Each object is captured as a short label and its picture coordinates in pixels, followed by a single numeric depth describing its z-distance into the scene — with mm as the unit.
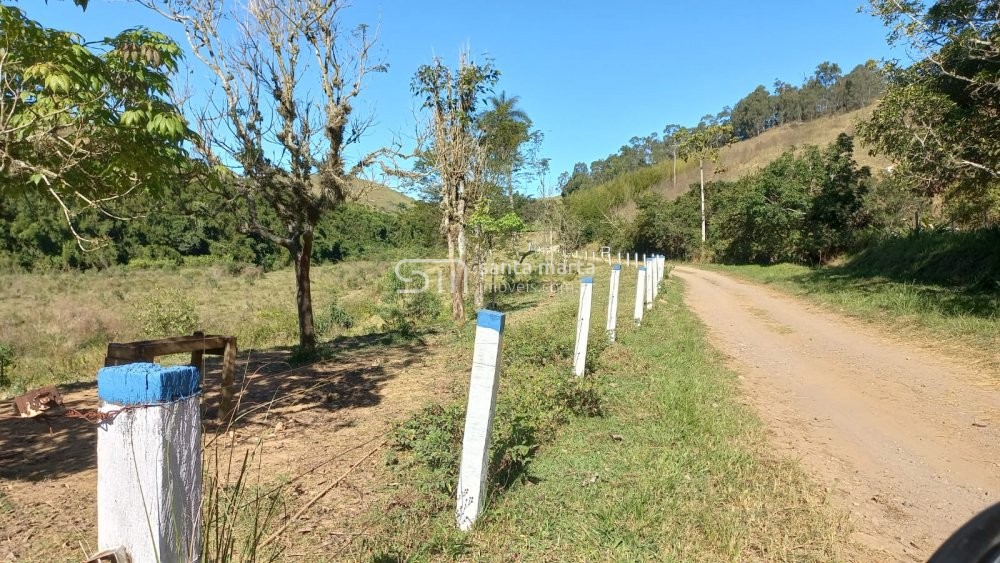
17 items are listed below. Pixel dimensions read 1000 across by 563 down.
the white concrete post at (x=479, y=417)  2801
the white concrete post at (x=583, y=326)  5664
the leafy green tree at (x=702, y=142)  40781
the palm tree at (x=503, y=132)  14219
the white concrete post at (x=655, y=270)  12879
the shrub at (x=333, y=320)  15336
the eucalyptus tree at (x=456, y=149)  12523
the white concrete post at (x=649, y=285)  11282
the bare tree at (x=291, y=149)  7406
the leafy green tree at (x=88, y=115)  3635
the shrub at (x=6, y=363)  8156
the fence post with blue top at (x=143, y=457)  1220
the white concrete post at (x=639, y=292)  9266
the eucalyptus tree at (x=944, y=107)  9836
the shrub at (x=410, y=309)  14980
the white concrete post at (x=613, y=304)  7242
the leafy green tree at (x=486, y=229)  14230
